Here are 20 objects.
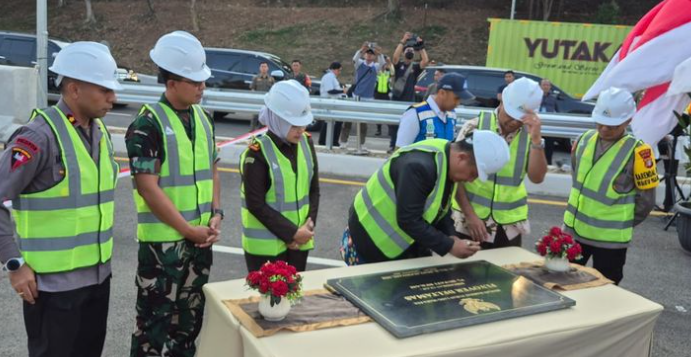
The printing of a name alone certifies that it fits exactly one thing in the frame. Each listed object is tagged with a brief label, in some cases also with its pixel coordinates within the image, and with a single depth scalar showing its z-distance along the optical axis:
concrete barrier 9.55
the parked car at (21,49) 16.95
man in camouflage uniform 3.36
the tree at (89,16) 35.00
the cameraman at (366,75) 13.71
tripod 8.41
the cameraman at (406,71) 13.45
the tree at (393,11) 32.50
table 2.64
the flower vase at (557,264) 3.69
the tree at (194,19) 32.94
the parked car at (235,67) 17.23
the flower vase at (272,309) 2.79
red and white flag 5.84
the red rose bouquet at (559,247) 3.64
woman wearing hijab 3.71
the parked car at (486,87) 15.34
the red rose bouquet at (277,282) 2.78
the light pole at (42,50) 9.69
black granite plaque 2.89
